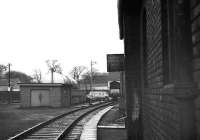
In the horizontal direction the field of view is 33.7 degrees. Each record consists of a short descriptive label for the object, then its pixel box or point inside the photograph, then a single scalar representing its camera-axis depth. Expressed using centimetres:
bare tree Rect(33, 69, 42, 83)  11156
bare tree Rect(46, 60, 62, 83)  10778
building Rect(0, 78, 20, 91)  8981
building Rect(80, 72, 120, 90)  11969
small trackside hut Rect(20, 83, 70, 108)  3662
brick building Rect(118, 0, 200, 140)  255
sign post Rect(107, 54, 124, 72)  1433
